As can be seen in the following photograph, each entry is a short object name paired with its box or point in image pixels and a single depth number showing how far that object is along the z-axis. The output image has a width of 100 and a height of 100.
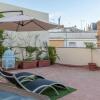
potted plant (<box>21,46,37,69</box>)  6.77
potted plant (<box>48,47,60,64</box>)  7.66
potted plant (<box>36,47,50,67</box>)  7.22
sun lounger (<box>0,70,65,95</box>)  3.29
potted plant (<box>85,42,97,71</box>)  6.87
